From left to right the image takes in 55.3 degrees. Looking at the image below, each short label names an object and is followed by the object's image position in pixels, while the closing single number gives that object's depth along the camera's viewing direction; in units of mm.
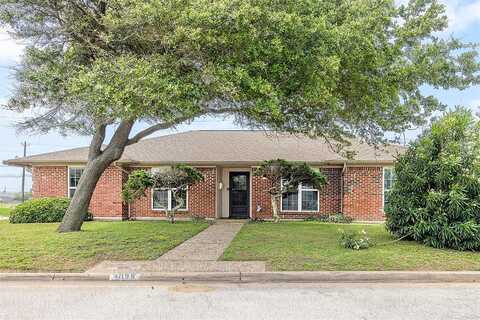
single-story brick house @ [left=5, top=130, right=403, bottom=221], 18969
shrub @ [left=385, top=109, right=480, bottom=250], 9984
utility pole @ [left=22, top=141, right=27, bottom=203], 42081
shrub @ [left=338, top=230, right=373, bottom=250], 10094
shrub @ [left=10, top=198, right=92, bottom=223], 18188
